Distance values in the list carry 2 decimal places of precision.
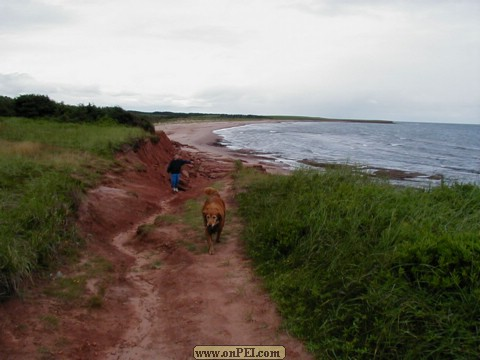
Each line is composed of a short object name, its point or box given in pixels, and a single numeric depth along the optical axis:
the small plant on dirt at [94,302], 5.41
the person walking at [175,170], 14.27
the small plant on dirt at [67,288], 5.48
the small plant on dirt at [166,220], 9.15
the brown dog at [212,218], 7.28
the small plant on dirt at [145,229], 8.51
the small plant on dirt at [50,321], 4.73
